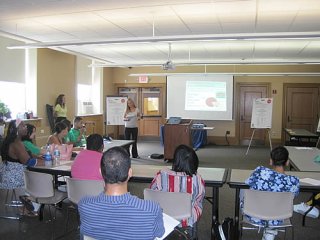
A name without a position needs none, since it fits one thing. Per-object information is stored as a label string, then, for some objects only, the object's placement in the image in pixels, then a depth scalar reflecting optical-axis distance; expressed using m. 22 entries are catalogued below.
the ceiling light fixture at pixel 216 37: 4.86
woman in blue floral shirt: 2.78
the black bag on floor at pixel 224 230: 2.52
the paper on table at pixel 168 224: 1.78
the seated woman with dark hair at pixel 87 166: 3.14
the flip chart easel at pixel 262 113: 9.55
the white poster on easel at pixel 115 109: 8.70
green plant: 6.84
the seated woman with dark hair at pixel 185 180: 2.62
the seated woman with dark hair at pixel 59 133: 4.75
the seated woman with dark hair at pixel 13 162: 3.80
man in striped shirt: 1.52
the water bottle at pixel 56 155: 4.03
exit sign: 11.84
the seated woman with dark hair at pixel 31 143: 4.13
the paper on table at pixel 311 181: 3.05
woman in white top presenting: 8.24
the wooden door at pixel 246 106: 11.39
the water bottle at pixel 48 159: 3.79
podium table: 7.43
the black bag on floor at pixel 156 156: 8.37
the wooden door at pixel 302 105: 11.11
